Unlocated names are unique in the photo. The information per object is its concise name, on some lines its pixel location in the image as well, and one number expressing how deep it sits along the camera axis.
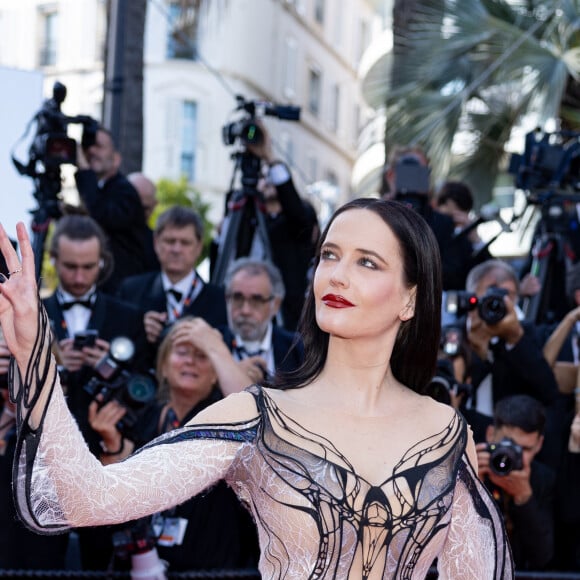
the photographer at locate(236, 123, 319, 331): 6.87
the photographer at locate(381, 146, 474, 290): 6.27
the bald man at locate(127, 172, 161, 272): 7.29
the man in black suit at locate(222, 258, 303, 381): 5.82
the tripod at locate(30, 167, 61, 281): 6.04
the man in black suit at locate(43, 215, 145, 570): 5.80
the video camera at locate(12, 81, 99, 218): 6.03
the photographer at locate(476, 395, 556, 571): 5.28
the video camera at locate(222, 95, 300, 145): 6.49
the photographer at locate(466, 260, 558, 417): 5.66
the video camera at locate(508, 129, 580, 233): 6.88
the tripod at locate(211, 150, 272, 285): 6.81
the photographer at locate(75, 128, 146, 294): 6.73
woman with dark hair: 2.58
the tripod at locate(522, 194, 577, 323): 6.98
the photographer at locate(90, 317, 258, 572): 5.11
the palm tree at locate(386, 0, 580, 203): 11.93
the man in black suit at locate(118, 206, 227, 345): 6.21
